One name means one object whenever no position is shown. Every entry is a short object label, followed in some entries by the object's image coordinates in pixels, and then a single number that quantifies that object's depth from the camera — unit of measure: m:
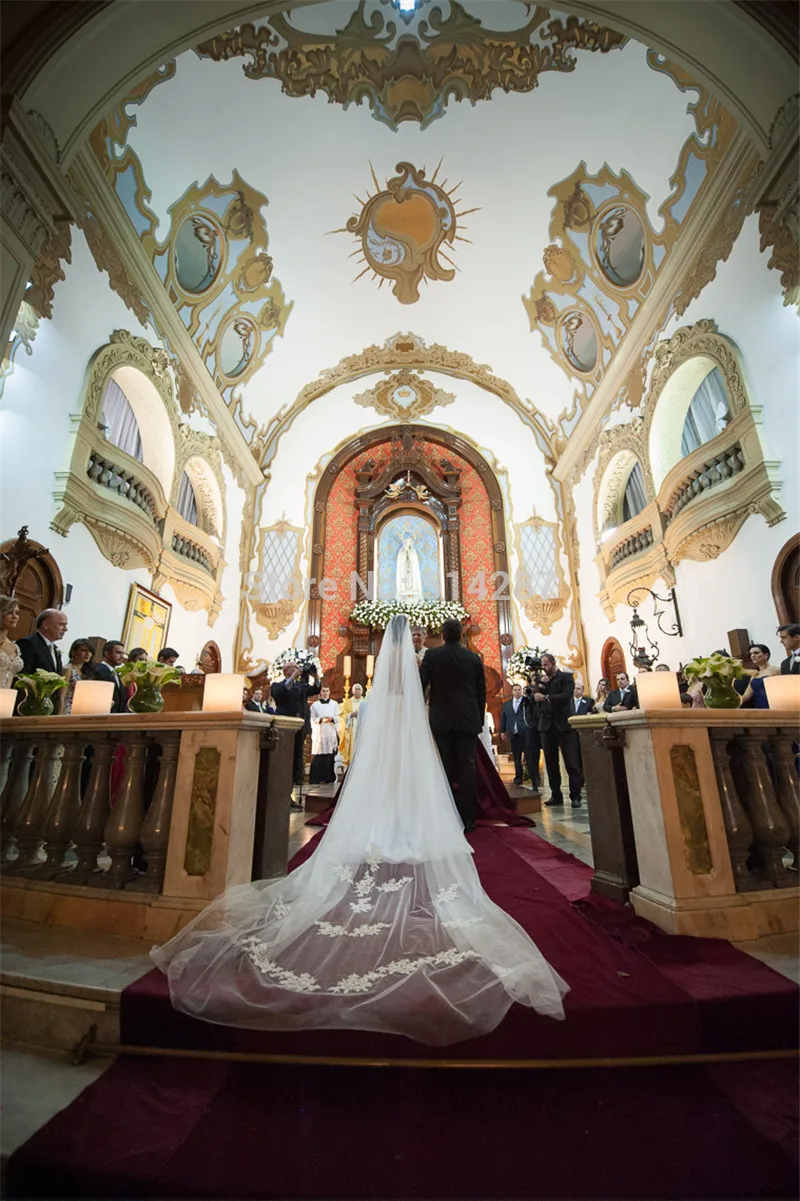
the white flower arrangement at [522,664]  8.21
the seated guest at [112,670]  3.97
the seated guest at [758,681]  4.05
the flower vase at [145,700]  2.70
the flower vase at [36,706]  2.90
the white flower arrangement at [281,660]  9.17
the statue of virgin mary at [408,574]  12.14
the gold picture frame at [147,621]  6.95
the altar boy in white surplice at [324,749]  8.07
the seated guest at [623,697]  5.55
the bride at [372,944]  1.42
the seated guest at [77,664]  4.36
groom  3.92
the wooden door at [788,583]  5.21
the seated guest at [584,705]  7.00
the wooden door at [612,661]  9.16
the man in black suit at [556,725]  5.41
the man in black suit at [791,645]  3.95
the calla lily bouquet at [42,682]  2.91
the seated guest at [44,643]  3.75
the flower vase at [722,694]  2.66
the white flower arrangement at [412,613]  10.88
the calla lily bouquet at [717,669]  2.65
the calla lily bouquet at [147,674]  2.64
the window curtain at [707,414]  6.29
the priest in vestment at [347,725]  7.43
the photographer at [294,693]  5.61
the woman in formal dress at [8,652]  3.19
